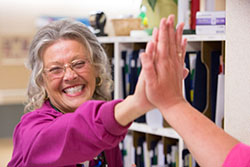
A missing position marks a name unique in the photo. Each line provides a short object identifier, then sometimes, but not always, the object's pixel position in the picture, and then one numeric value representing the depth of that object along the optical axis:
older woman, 1.01
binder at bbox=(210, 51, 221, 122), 2.22
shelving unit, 2.22
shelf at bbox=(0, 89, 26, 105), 5.01
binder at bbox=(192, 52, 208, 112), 2.26
